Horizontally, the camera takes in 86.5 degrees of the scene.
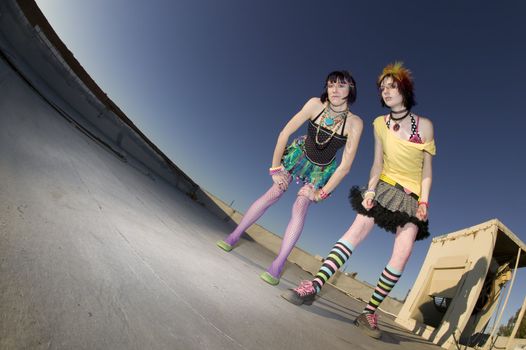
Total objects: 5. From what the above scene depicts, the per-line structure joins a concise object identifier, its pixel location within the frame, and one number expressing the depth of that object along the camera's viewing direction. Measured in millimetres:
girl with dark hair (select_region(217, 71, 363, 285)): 2490
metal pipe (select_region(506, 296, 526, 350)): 3631
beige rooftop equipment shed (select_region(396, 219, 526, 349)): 3705
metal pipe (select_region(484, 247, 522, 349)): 3528
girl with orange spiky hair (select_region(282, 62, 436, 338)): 2312
